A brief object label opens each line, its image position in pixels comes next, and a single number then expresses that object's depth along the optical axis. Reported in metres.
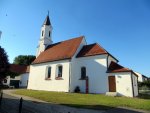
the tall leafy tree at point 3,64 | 5.94
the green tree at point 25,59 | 48.25
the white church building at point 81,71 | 16.15
